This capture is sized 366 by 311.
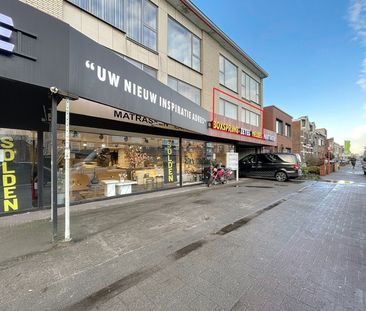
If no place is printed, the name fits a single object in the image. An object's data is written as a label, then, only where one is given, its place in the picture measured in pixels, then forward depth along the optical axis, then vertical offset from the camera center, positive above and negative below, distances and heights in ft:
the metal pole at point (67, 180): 13.92 -1.44
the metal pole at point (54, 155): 13.43 +0.18
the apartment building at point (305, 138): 127.85 +12.16
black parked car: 49.16 -1.97
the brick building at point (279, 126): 80.38 +12.42
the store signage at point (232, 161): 45.29 -0.75
